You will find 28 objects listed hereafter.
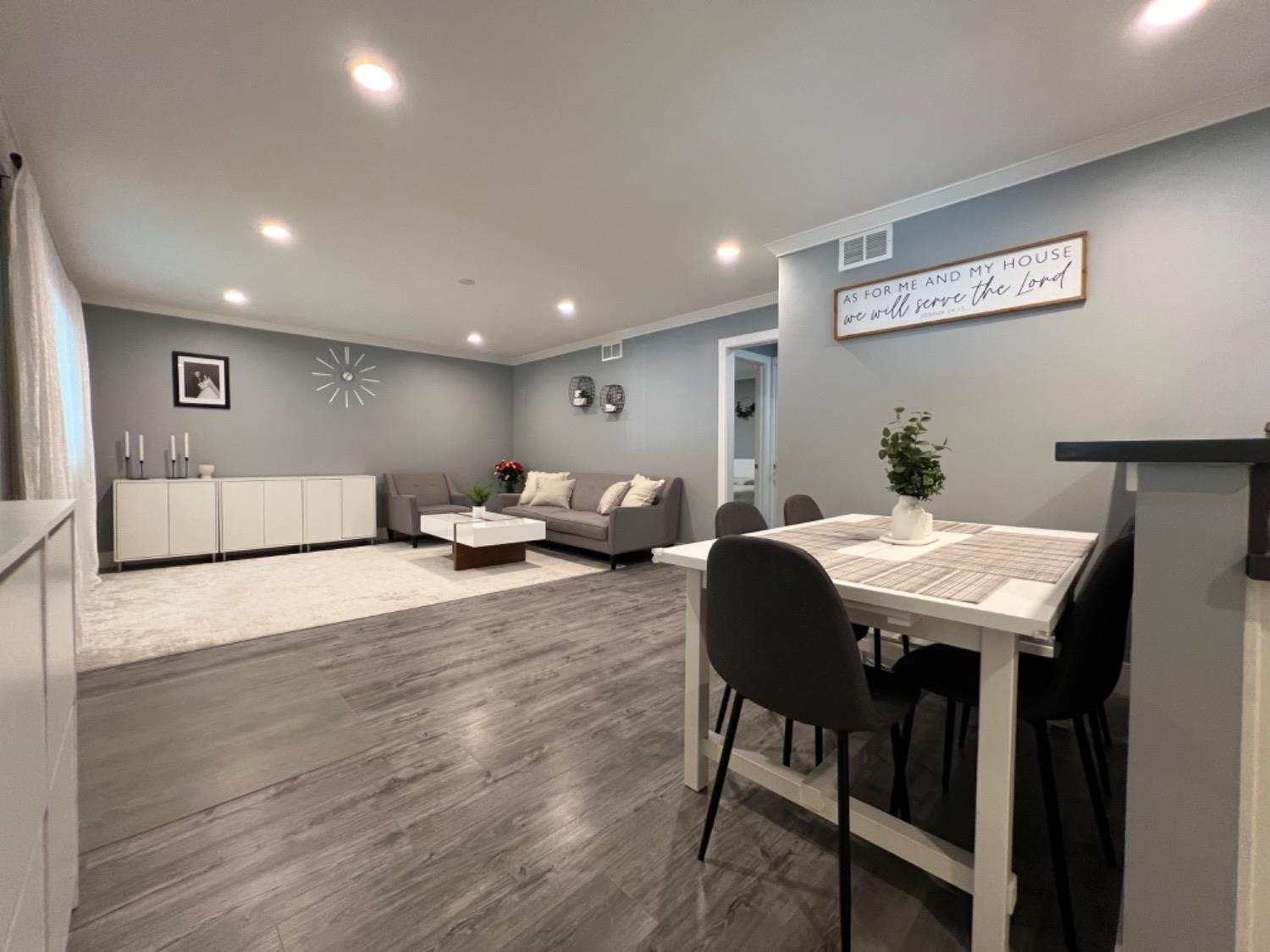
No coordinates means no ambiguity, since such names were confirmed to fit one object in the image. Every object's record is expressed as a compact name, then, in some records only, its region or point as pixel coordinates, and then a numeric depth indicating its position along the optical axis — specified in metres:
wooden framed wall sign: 2.38
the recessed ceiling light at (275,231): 3.11
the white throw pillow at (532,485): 6.11
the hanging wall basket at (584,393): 6.14
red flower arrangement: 6.69
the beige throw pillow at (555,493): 5.95
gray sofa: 4.70
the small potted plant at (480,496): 5.42
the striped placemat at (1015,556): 1.34
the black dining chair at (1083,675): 1.16
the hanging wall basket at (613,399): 5.84
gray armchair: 5.62
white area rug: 2.93
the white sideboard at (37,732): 0.63
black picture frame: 5.00
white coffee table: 4.40
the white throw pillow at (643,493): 5.14
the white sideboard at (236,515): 4.51
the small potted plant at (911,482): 1.76
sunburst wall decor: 5.89
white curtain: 2.32
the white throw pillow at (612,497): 5.34
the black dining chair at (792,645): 1.06
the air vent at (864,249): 2.92
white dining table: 1.03
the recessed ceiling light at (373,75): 1.83
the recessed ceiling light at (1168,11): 1.57
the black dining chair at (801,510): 2.50
